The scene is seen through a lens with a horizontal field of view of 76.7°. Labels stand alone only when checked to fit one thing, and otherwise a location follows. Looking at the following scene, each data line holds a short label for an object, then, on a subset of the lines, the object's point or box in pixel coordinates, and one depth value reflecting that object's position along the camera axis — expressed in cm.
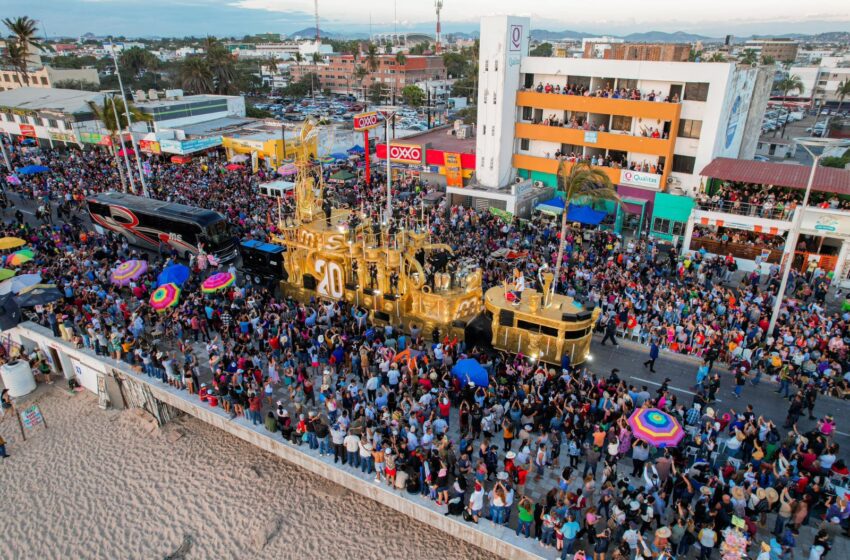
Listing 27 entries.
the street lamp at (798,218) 1880
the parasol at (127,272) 2219
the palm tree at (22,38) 6328
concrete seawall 1259
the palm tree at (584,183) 2267
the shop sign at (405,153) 3984
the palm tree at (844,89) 8244
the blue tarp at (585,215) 3055
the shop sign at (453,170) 3775
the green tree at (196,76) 7712
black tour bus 2719
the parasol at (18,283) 2109
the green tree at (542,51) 17975
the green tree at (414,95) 9225
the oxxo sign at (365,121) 3222
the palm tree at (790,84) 9312
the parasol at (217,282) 2114
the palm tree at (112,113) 3791
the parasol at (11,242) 2568
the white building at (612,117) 3131
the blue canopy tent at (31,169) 4006
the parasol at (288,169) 3926
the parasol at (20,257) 2416
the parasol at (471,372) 1545
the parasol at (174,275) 2208
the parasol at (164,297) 2003
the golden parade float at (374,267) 1958
